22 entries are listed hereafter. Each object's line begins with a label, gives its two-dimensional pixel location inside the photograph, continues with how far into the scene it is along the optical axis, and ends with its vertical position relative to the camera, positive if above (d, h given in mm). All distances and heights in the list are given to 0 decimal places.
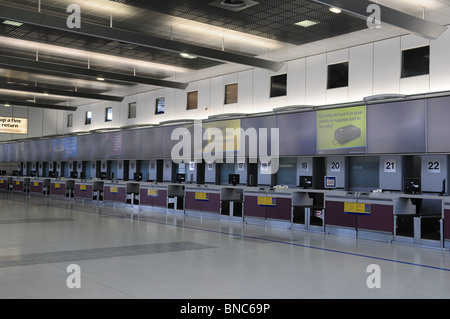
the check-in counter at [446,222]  8797 -816
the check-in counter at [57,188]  22125 -713
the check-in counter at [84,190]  20047 -724
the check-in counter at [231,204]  13566 -835
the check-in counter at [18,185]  26047 -691
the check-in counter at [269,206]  12053 -805
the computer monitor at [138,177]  18625 -114
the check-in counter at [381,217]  9577 -852
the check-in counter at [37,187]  23875 -710
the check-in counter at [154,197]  16172 -780
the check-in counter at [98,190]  19734 -686
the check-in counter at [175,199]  15816 -829
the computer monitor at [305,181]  12234 -124
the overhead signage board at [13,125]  27031 +2710
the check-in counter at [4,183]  28253 -648
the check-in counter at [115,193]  18188 -760
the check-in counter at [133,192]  17984 -684
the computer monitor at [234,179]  14359 -112
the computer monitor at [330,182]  11930 -136
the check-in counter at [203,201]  14122 -795
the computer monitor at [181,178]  16266 -115
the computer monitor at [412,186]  9914 -173
